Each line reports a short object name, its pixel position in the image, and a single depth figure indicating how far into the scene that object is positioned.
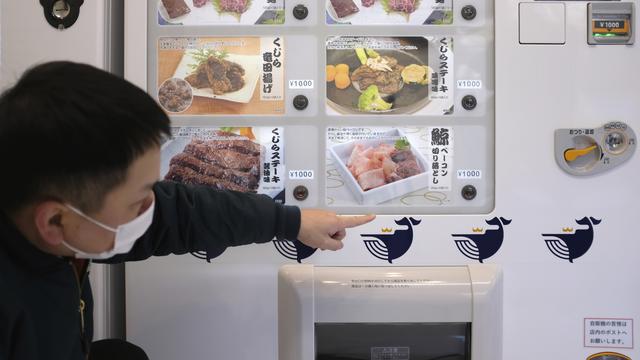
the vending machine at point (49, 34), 1.18
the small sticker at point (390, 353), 1.22
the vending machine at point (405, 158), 1.19
